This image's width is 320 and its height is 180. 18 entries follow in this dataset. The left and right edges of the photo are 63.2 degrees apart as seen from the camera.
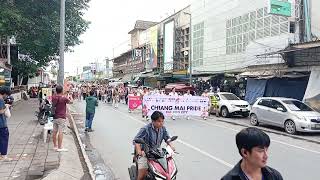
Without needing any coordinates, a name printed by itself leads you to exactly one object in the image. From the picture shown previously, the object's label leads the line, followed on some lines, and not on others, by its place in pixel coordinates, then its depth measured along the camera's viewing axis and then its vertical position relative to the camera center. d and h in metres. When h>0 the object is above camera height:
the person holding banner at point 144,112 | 13.41 -1.15
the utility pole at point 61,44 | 10.58 +1.88
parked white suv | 15.13 -0.95
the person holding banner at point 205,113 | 14.39 -1.29
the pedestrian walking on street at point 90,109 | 10.32 -0.77
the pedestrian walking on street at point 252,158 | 1.75 -0.46
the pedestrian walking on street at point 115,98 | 21.11 -0.68
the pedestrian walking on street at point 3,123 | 5.53 -0.72
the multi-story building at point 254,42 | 14.95 +3.51
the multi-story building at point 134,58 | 43.73 +6.11
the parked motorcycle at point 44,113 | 10.12 -0.93
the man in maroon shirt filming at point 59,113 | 6.65 -0.60
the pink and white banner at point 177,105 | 13.55 -0.81
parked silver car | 10.43 -1.07
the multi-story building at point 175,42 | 30.39 +5.89
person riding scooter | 3.82 -0.72
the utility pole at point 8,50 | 19.18 +2.91
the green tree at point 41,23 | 13.92 +3.96
